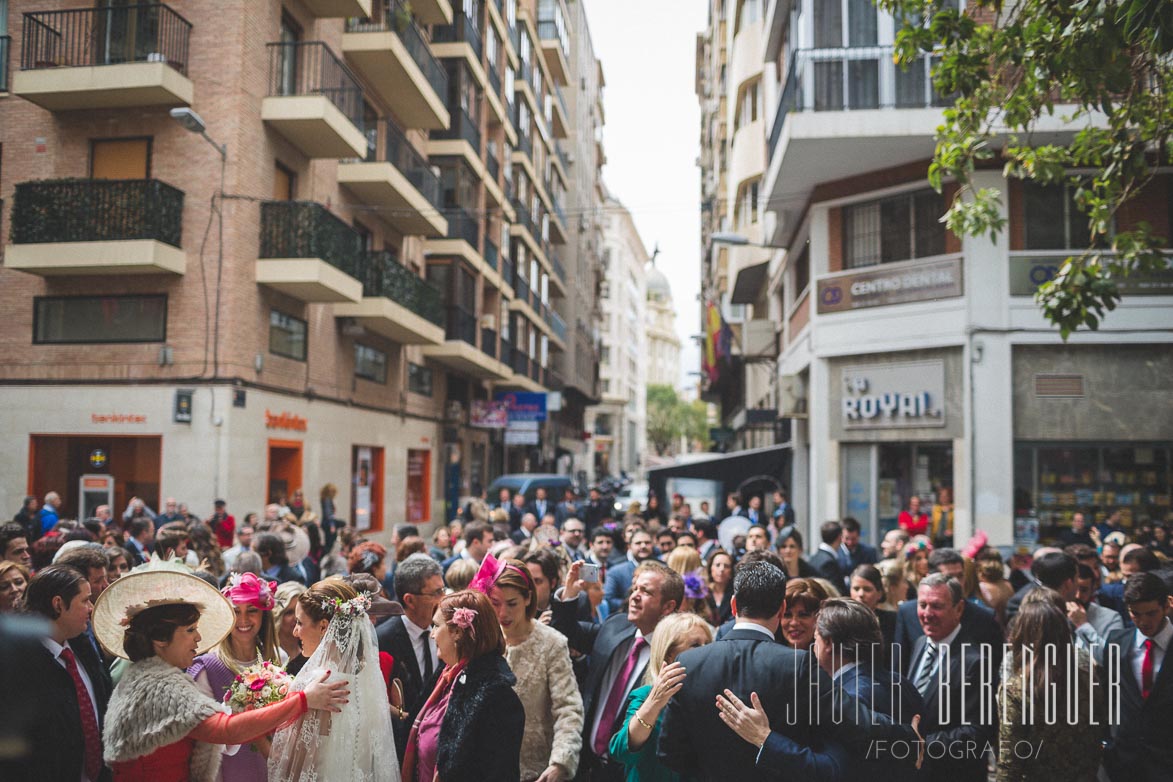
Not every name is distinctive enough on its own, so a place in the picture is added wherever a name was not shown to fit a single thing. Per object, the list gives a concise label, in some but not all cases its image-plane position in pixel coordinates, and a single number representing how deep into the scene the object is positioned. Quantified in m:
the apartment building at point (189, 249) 16.08
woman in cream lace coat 4.46
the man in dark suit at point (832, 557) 9.79
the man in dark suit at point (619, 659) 5.00
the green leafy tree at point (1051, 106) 6.79
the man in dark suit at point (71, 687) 3.90
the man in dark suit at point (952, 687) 4.90
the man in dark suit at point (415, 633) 5.21
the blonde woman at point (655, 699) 3.96
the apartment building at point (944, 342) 15.37
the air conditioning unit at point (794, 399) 20.47
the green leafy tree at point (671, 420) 115.44
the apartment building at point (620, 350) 88.62
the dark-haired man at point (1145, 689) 5.03
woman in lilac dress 4.29
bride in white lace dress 4.04
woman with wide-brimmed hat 3.61
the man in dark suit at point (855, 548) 10.77
